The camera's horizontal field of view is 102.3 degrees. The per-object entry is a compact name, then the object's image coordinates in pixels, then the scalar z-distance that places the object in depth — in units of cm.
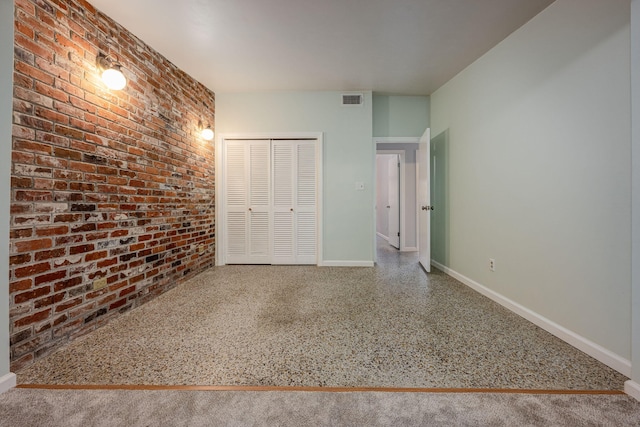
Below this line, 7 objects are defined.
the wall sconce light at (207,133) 333
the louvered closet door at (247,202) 374
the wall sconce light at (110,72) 192
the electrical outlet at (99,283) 190
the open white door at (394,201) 536
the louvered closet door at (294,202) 373
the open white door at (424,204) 327
